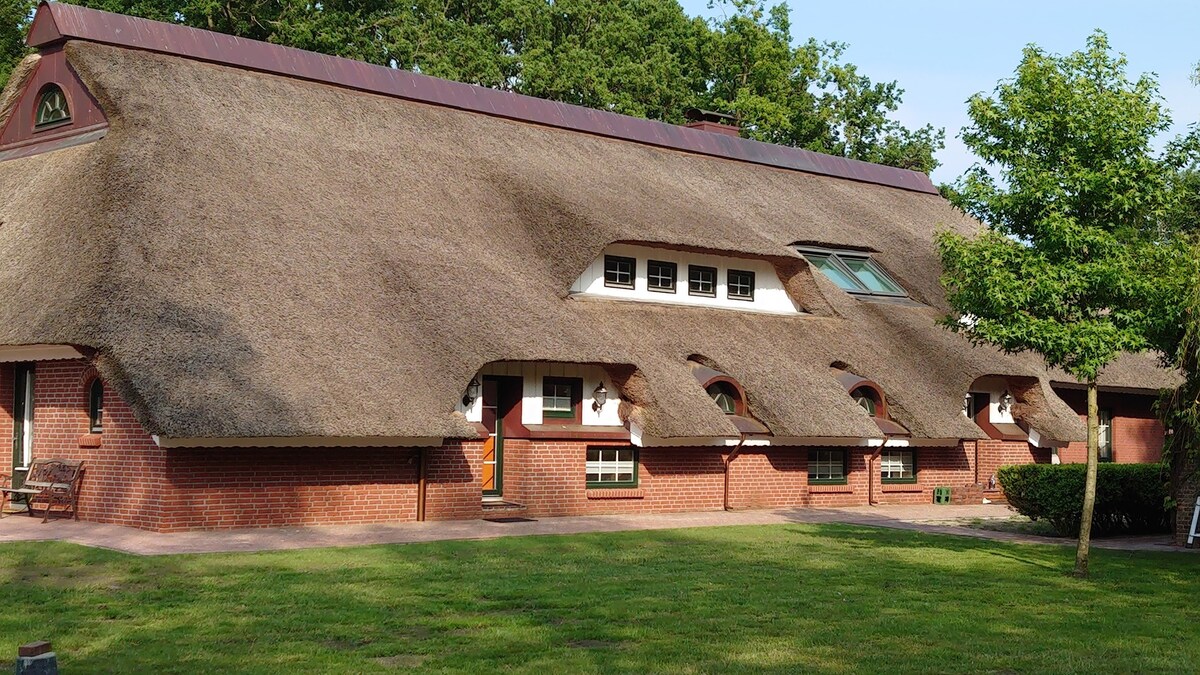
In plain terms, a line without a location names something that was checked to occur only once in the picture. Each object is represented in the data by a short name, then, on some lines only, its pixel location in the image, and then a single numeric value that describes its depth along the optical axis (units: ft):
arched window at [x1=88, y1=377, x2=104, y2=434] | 70.08
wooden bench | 68.80
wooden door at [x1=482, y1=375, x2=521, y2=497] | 80.23
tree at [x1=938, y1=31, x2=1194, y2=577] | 55.88
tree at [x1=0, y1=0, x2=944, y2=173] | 158.40
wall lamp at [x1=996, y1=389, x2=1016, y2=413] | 106.32
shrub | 73.72
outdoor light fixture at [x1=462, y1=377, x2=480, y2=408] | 77.97
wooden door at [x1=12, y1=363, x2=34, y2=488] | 75.00
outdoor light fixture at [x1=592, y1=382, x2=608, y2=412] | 82.23
